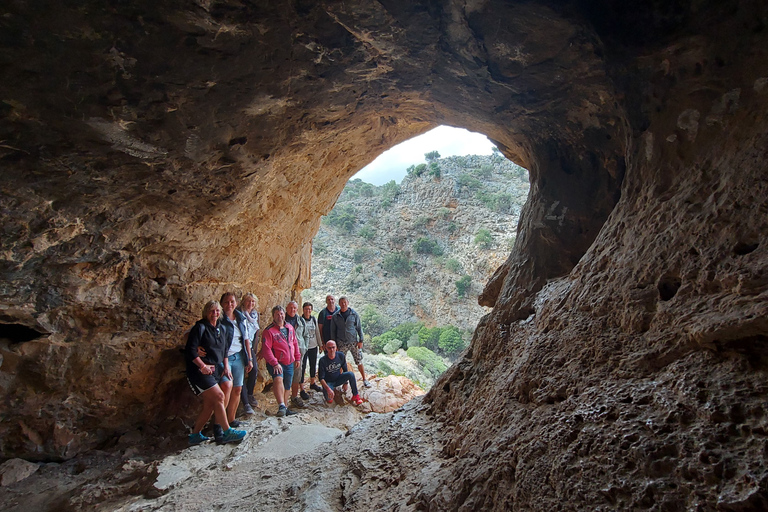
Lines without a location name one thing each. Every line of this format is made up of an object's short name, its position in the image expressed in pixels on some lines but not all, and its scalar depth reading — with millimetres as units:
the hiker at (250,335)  5242
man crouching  6324
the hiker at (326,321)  6754
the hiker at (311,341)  6473
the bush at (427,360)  19170
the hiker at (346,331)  6699
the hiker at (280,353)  5340
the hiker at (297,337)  6134
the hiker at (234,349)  4535
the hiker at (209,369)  4062
